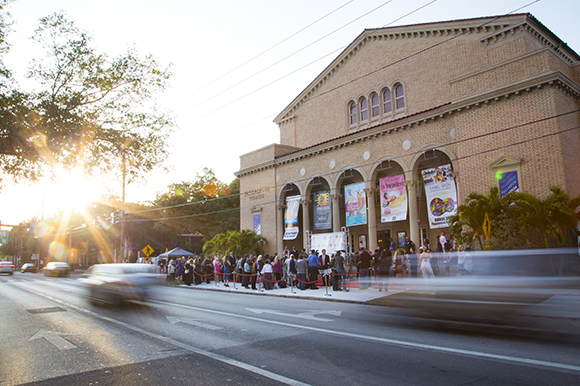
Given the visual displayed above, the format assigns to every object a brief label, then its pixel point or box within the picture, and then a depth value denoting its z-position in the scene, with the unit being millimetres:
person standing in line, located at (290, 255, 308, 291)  19312
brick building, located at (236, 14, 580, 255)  19766
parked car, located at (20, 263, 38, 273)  54094
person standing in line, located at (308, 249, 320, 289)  19498
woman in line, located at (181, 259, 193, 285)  25562
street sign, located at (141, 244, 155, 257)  30484
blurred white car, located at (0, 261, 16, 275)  46406
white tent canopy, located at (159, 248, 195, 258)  35000
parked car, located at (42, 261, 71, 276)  39156
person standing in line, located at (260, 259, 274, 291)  20484
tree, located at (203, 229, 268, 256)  32719
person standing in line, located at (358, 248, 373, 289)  17297
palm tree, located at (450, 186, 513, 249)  18578
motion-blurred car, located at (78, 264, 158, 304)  12962
